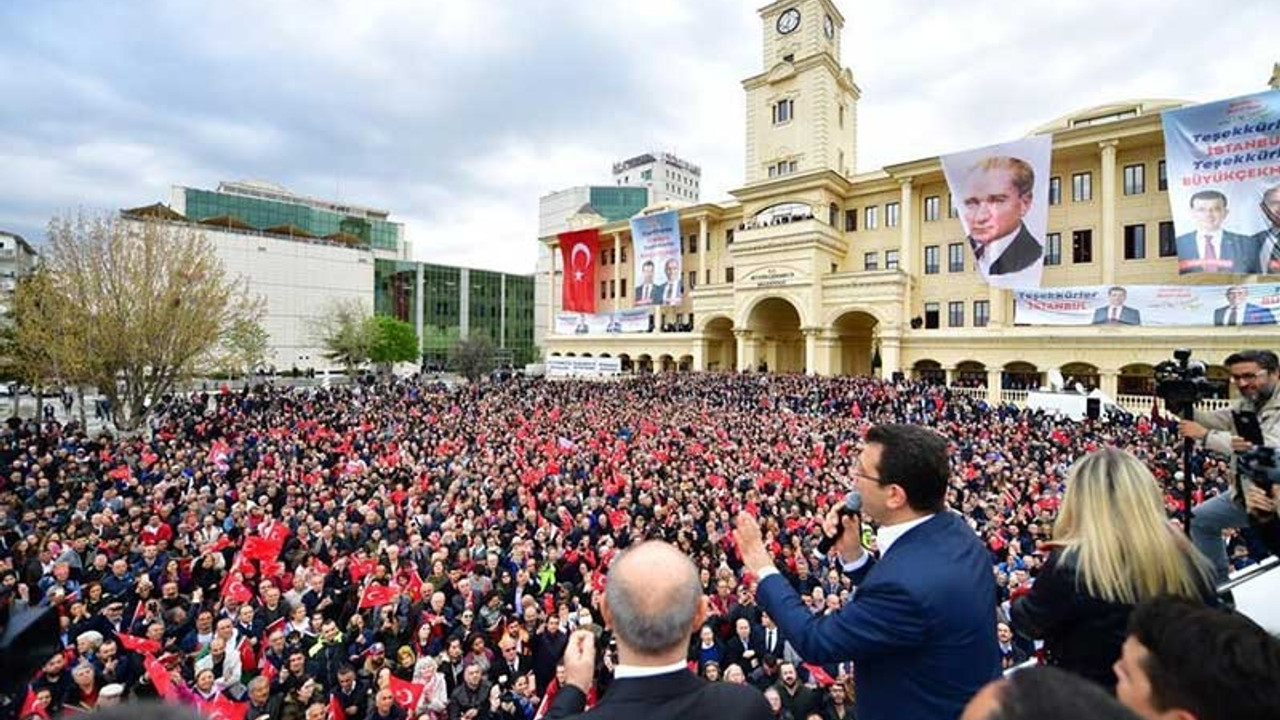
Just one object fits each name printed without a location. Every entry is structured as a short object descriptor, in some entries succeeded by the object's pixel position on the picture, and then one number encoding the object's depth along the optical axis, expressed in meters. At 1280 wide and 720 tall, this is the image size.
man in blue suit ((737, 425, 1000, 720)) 1.94
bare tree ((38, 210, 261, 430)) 18.14
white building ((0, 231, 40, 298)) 53.69
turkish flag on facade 49.19
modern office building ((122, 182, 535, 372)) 59.84
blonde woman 2.05
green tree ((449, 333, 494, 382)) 64.81
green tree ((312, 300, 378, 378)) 56.06
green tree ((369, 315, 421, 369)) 58.25
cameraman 3.60
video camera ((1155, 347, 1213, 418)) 4.05
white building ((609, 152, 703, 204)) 110.62
